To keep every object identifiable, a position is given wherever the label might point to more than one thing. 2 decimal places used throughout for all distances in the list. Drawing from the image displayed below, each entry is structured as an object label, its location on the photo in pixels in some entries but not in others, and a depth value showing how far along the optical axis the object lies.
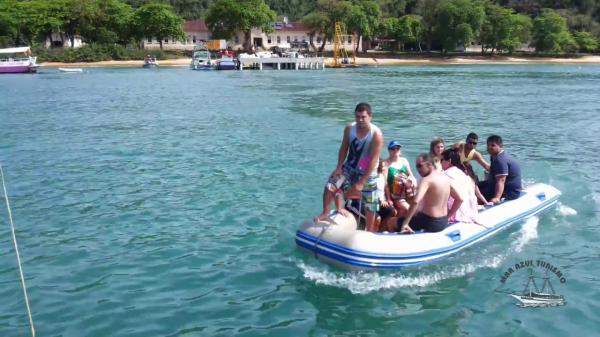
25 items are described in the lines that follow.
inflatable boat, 8.34
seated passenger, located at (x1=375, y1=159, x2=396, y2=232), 9.12
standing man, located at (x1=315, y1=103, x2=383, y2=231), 8.11
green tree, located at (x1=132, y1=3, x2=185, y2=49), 93.31
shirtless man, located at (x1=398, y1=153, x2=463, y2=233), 8.61
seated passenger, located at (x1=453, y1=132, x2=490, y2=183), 10.72
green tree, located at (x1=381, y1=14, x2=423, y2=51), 103.81
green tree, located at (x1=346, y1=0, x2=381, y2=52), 96.31
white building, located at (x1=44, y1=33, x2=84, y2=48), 97.37
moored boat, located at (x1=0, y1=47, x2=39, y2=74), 67.06
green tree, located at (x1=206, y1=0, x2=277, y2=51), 96.58
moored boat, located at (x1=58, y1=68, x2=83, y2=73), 71.50
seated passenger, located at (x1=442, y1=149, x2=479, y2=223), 9.34
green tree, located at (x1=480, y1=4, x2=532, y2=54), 98.31
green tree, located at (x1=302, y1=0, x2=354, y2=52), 96.25
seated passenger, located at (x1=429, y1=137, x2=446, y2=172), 9.41
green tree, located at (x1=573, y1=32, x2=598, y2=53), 101.44
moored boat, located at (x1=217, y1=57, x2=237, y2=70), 77.19
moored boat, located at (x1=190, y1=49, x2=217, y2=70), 78.25
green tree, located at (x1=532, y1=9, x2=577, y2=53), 98.69
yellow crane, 85.44
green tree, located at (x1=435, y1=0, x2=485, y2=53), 96.56
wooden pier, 80.56
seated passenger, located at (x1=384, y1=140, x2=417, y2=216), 9.41
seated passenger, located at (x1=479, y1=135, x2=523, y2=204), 10.81
